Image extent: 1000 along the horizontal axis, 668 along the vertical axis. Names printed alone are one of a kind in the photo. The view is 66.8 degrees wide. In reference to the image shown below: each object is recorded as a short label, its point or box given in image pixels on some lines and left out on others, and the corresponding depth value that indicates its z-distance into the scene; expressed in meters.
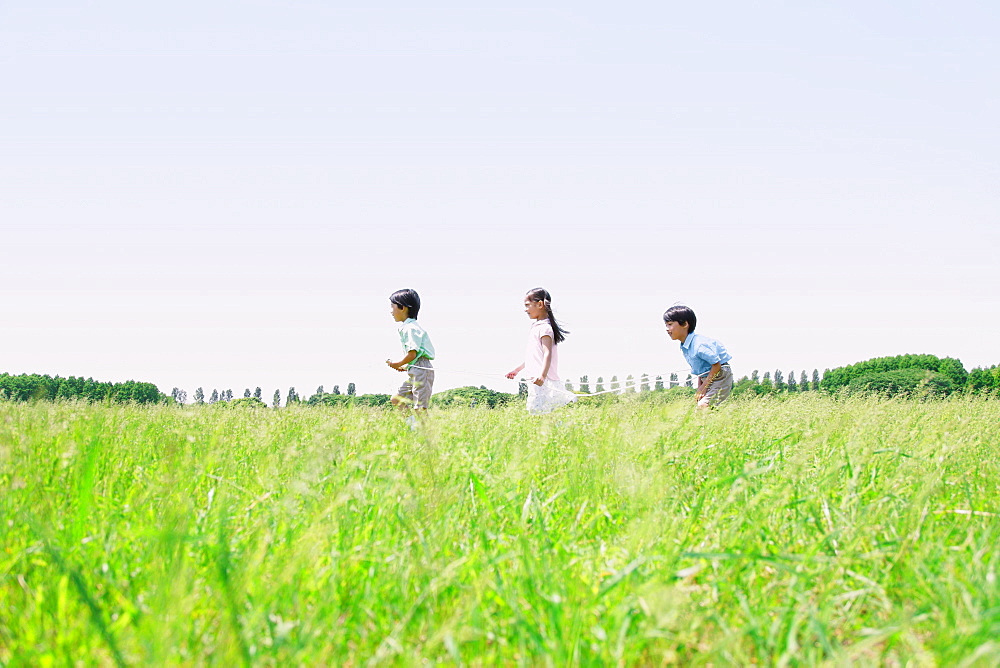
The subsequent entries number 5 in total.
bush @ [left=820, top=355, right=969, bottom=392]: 44.78
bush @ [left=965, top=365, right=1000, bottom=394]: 36.08
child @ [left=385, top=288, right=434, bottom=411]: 8.49
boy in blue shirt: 8.92
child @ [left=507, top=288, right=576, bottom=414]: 7.97
